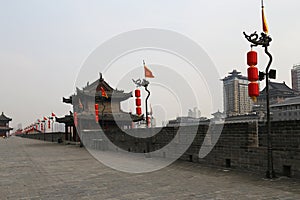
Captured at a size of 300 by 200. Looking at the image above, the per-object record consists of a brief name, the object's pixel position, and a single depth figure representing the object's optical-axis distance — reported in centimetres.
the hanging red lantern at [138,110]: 1823
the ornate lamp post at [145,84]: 1612
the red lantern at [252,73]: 786
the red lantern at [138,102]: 1802
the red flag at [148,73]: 1672
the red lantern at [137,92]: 1757
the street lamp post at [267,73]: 791
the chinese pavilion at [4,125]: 9114
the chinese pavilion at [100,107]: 3235
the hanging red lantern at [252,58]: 795
